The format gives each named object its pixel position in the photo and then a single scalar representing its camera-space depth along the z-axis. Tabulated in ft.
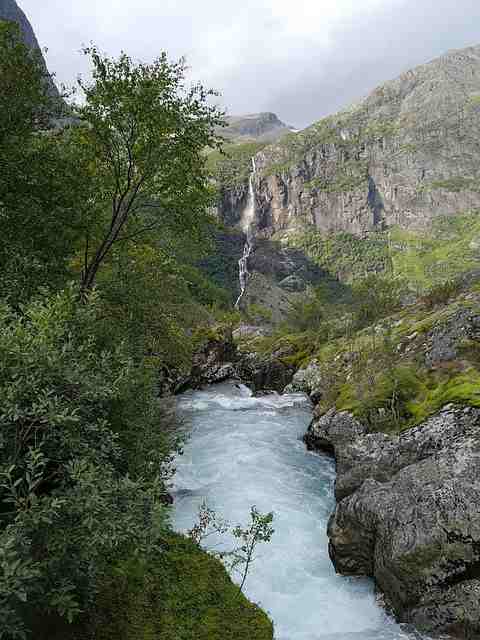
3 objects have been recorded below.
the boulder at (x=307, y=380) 147.43
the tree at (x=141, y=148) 53.93
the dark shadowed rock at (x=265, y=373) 179.89
